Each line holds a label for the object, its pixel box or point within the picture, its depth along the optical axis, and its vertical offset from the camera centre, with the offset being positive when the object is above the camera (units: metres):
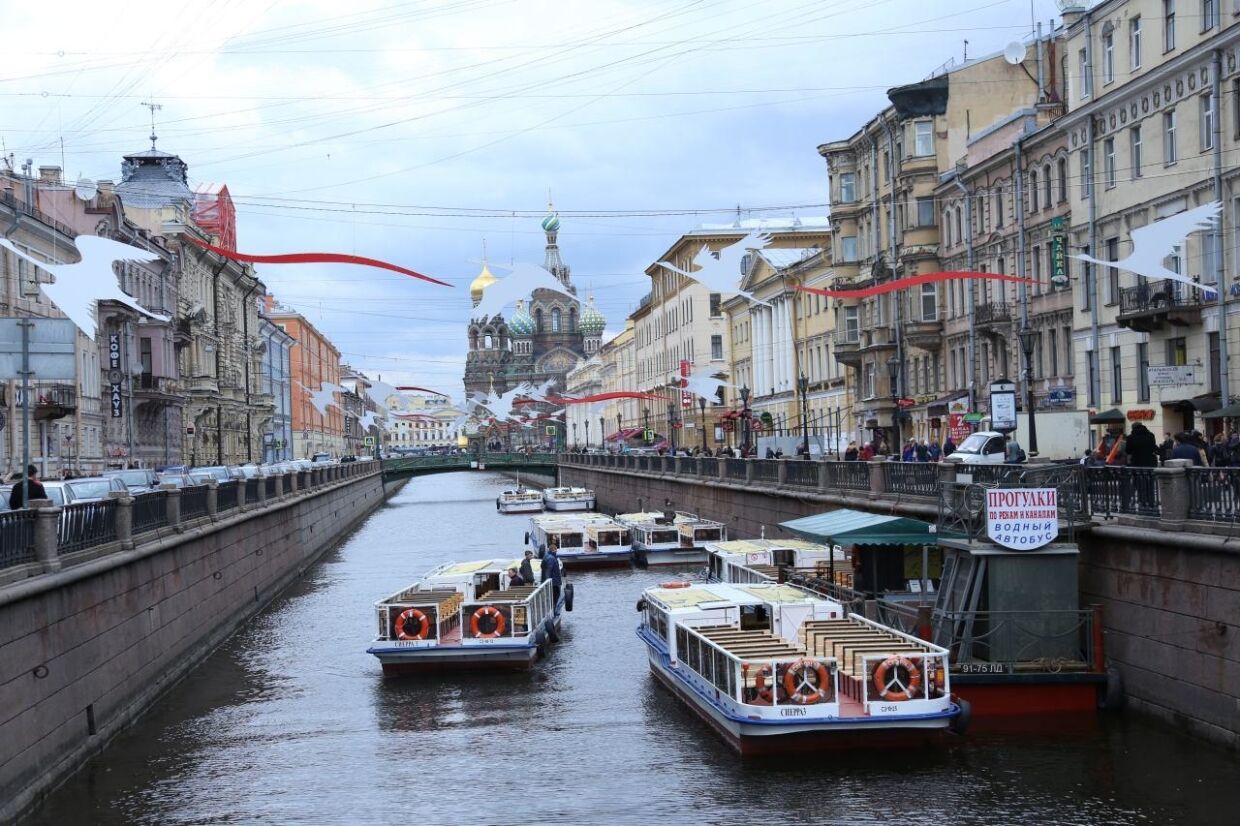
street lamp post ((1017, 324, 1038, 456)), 38.53 +1.35
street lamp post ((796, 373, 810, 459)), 50.66 +1.70
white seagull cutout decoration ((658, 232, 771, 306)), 34.00 +3.72
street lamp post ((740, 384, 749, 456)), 66.44 +1.03
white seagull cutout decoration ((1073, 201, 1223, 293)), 24.39 +2.87
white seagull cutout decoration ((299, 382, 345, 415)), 86.81 +2.99
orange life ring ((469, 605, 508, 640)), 30.31 -3.08
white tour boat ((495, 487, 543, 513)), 96.94 -3.00
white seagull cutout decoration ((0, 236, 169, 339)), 25.08 +2.82
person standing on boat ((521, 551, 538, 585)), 35.81 -2.64
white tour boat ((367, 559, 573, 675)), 29.69 -3.25
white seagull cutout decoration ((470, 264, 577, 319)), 35.14 +3.32
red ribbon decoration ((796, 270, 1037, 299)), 28.84 +2.81
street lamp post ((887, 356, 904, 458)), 56.28 +1.65
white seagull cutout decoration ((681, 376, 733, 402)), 64.38 +2.35
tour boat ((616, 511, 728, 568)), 53.78 -3.07
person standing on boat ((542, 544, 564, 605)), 36.16 -2.65
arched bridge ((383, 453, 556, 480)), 118.12 -0.84
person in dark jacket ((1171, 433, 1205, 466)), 23.84 -0.26
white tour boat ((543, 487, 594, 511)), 94.12 -2.87
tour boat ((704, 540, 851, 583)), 35.38 -2.58
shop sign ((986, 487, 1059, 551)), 23.56 -1.13
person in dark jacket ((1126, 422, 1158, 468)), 25.50 -0.23
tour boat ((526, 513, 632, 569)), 54.53 -3.13
